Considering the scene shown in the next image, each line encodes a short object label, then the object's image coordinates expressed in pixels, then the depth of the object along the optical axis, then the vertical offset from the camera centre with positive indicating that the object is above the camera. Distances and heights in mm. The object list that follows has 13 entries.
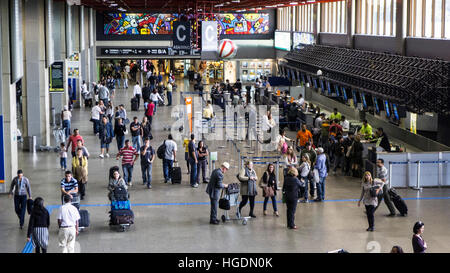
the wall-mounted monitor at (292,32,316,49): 44438 +2413
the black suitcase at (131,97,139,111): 36681 -1372
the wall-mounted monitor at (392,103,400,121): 23875 -1219
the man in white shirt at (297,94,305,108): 32003 -1144
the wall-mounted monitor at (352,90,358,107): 29203 -899
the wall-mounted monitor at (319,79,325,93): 35312 -457
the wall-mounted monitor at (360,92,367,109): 27594 -896
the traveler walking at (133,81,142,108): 37281 -769
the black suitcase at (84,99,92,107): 38562 -1322
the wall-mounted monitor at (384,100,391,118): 24547 -1138
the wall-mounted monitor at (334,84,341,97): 32825 -683
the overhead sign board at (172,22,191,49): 29625 +1707
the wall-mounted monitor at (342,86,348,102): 30809 -752
